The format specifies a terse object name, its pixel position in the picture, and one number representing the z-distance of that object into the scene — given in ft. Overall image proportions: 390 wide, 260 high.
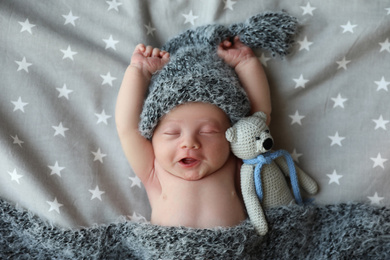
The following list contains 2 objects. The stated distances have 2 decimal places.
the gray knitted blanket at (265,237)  4.10
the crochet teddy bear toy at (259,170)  4.03
